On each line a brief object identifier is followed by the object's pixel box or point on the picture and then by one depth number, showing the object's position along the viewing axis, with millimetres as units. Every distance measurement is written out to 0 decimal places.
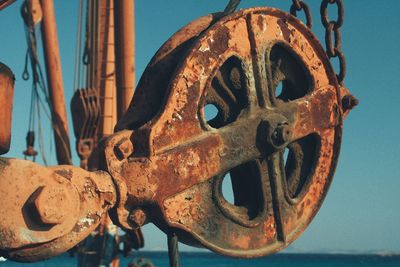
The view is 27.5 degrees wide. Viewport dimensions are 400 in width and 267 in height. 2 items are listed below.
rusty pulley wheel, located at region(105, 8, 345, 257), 2828
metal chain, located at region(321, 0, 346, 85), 3678
